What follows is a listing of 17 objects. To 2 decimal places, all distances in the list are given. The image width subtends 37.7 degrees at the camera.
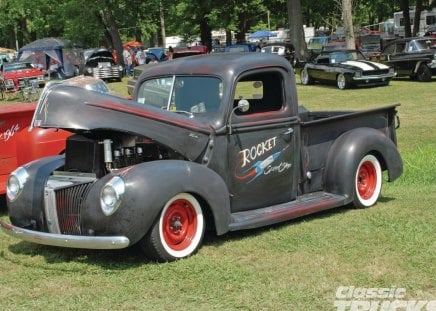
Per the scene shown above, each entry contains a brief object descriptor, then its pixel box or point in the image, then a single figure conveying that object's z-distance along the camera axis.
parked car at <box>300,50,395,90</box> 22.69
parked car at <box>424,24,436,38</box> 46.38
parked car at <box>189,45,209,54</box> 37.78
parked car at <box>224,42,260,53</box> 35.93
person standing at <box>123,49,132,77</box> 39.38
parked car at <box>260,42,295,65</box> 35.31
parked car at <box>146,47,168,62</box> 50.13
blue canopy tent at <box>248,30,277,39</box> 70.56
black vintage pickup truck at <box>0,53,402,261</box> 5.19
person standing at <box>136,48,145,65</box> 39.16
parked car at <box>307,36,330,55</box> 56.94
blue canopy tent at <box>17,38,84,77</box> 42.31
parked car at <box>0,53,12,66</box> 55.78
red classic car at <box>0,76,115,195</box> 7.89
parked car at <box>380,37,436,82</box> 23.89
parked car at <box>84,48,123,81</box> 35.47
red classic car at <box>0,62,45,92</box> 27.88
